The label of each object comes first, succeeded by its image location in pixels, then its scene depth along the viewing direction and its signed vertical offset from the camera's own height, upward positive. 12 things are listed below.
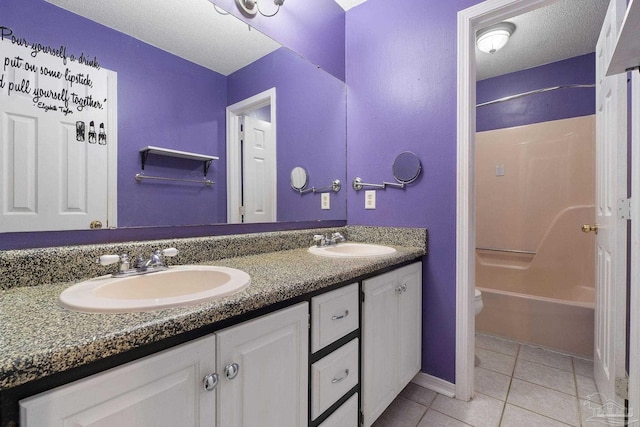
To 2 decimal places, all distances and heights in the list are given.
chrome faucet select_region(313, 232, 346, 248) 1.55 -0.15
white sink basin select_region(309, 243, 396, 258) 1.39 -0.19
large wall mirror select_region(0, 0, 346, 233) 0.84 +0.41
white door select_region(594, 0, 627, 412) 1.19 -0.01
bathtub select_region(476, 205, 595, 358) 1.95 -0.64
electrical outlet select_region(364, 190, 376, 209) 1.84 +0.09
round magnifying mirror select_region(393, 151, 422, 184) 1.62 +0.26
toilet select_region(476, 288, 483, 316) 1.85 -0.58
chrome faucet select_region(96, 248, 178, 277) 0.84 -0.15
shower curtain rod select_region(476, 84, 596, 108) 2.33 +1.02
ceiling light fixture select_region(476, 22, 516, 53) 2.15 +1.35
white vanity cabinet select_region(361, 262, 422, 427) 1.15 -0.55
